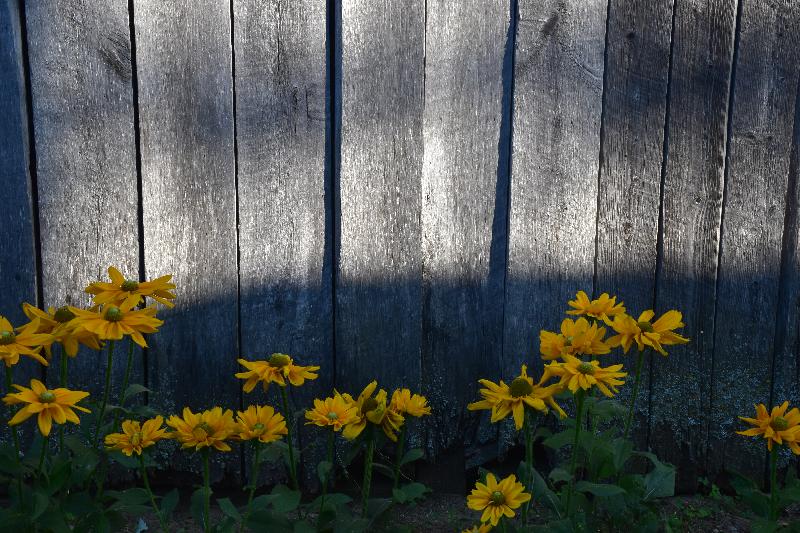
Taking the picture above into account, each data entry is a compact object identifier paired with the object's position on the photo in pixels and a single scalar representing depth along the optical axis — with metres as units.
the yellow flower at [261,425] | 1.92
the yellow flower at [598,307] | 2.12
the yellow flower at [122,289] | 1.90
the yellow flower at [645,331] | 1.97
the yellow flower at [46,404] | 1.68
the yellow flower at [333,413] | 1.94
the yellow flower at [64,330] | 1.81
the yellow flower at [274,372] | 1.94
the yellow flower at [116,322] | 1.76
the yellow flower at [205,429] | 1.88
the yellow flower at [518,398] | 1.83
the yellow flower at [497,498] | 1.81
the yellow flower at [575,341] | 1.97
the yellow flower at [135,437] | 1.91
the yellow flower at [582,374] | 1.81
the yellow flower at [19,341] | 1.72
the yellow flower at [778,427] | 1.99
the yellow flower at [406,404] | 2.06
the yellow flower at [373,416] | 1.93
